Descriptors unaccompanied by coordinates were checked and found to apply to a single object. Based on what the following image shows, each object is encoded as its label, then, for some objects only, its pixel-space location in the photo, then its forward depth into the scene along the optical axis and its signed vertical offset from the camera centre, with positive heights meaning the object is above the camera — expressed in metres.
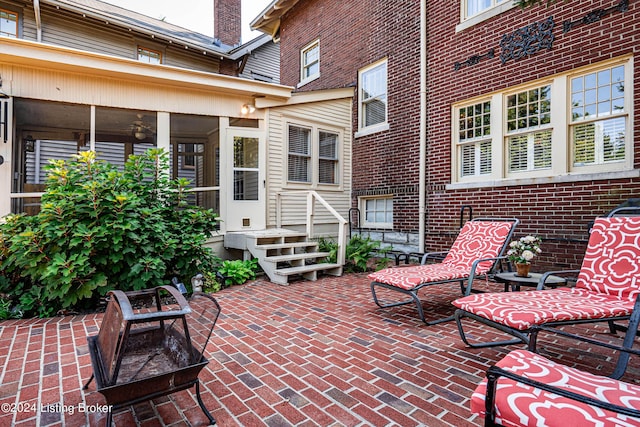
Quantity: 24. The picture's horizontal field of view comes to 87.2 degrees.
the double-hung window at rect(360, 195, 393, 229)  7.70 -0.02
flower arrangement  3.65 -0.42
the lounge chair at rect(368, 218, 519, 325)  3.46 -0.64
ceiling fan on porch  6.27 +1.54
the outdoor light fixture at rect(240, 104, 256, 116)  6.76 +2.05
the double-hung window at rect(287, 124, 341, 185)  7.65 +1.30
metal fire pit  1.65 -0.85
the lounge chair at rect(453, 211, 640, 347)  2.23 -0.68
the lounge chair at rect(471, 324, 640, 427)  1.16 -0.73
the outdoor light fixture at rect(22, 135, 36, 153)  5.69 +1.13
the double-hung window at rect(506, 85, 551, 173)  5.20 +1.30
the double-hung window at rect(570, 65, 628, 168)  4.49 +1.30
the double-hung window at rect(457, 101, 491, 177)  5.94 +1.31
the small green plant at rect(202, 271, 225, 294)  4.93 -1.10
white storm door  6.67 +0.59
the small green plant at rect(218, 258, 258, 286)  5.31 -1.00
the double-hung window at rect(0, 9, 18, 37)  8.12 +4.55
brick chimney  11.99 +6.83
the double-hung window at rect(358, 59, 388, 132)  7.80 +2.72
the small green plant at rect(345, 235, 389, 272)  6.45 -0.86
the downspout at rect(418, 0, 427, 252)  6.69 +1.89
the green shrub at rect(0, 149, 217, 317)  3.65 -0.40
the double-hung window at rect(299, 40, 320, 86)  9.91 +4.48
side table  3.38 -0.72
